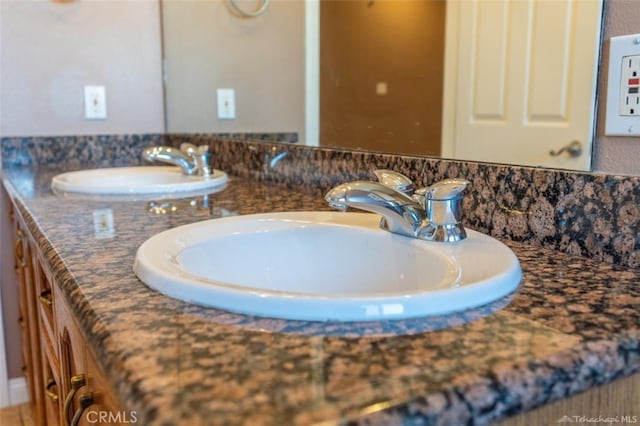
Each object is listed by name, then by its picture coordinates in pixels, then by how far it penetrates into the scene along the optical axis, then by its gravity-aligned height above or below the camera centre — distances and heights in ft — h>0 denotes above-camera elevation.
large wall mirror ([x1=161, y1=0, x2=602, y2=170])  3.10 +0.39
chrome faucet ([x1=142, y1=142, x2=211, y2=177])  5.65 -0.36
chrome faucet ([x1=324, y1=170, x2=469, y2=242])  2.60 -0.37
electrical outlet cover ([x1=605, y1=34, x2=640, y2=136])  2.57 +0.16
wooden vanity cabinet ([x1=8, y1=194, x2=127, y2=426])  2.16 -1.19
